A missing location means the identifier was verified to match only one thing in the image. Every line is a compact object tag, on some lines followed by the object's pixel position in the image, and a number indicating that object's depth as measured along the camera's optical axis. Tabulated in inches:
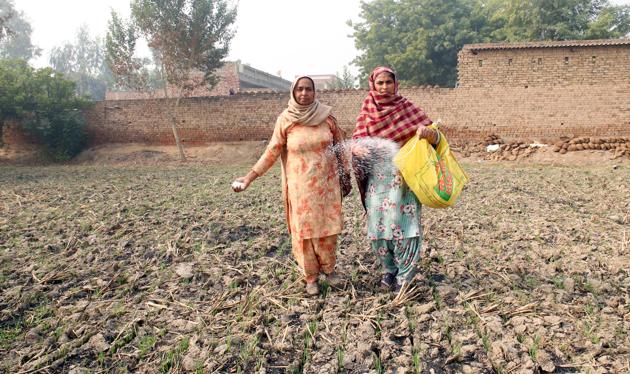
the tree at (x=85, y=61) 2009.1
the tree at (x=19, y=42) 1865.2
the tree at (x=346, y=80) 1409.9
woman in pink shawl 121.5
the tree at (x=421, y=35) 848.3
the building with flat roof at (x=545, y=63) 543.2
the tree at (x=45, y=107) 594.2
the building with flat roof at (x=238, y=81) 874.8
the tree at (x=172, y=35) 576.1
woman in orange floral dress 121.0
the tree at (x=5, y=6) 1855.2
